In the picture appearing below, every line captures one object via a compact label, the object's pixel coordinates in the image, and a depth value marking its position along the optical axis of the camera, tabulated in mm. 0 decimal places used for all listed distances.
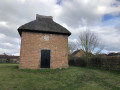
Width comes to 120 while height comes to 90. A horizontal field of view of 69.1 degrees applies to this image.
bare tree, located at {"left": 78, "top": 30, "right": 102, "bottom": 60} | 22877
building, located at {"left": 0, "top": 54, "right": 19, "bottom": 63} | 37026
